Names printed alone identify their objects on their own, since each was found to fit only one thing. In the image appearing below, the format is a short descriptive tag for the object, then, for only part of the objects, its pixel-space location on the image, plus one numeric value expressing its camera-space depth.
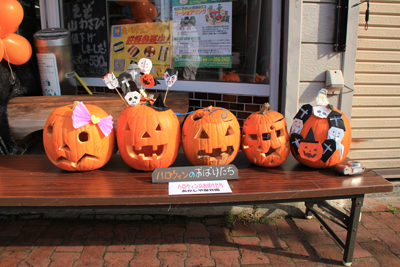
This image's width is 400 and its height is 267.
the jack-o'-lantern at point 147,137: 2.08
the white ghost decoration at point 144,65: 2.27
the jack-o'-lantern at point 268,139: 2.21
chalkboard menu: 3.90
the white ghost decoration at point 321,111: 2.17
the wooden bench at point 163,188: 1.82
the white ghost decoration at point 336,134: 2.12
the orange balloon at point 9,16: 2.68
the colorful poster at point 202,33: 3.26
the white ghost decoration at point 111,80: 2.22
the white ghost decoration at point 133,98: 2.15
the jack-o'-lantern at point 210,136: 2.13
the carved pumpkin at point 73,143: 2.08
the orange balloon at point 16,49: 2.95
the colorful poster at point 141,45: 3.56
